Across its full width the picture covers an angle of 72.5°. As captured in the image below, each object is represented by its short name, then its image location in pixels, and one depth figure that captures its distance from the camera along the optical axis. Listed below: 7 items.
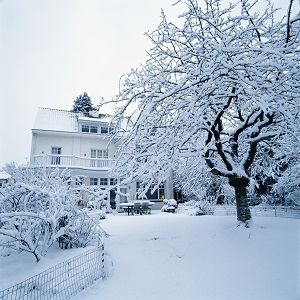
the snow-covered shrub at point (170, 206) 17.28
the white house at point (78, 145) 18.22
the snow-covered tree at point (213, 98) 4.42
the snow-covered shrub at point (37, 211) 4.79
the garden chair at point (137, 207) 16.41
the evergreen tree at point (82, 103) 43.06
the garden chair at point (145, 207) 16.44
